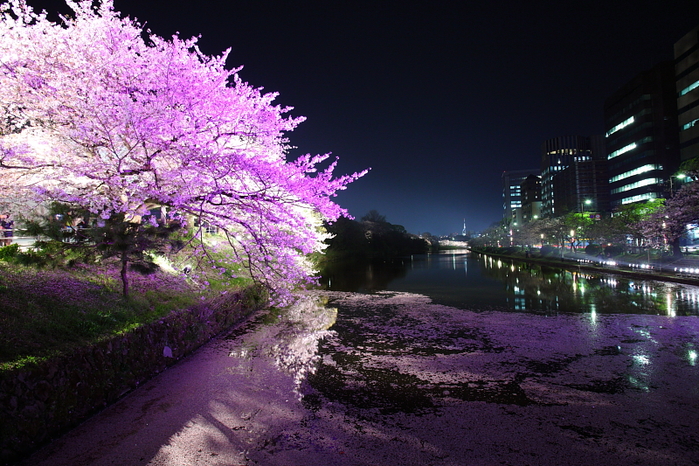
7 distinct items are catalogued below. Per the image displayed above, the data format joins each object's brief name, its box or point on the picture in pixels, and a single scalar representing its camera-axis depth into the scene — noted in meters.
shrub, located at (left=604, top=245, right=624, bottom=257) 45.44
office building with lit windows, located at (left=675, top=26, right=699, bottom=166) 58.28
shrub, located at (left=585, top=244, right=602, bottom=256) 49.72
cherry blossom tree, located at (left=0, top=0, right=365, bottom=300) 7.93
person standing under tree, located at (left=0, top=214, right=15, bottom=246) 10.61
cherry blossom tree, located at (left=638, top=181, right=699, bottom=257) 25.92
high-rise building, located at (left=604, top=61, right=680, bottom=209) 74.94
